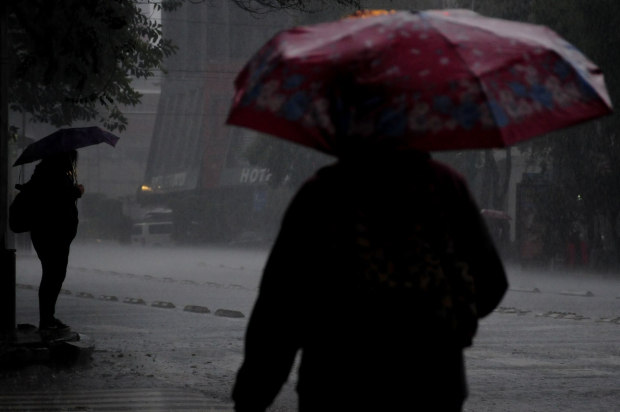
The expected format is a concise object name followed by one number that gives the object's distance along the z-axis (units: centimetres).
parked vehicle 11456
